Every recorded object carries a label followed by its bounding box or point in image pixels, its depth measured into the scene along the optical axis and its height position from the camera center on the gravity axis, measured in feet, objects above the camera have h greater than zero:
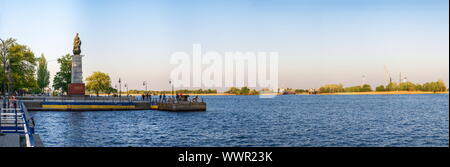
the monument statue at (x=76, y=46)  277.64 +29.08
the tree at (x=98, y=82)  469.90 +10.92
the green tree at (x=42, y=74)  408.75 +17.11
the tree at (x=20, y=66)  254.88 +15.76
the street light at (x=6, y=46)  251.39 +26.92
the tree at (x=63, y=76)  377.91 +13.89
